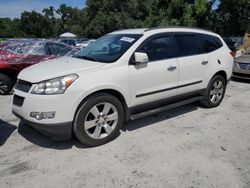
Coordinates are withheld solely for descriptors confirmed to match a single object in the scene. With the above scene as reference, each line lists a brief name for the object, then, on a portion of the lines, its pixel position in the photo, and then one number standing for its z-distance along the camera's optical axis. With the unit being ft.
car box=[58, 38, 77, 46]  73.77
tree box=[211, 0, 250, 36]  88.22
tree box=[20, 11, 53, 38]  244.09
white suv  11.32
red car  22.27
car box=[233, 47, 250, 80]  28.12
